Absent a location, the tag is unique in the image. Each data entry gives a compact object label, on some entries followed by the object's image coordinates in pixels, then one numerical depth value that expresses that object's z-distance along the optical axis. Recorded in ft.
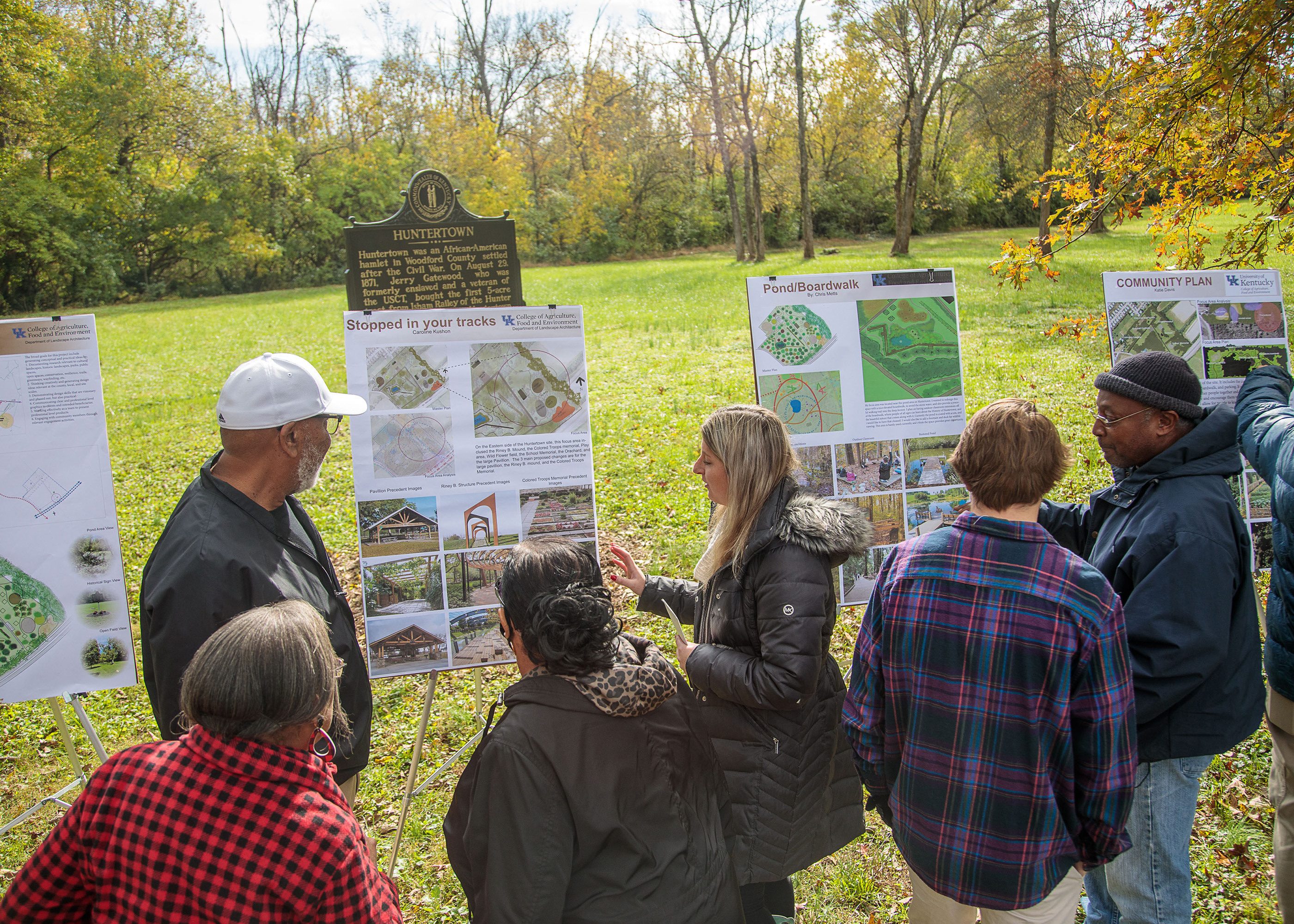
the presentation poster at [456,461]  10.87
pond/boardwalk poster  12.46
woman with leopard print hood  5.68
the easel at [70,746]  12.14
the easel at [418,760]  10.78
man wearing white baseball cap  7.24
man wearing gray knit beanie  7.22
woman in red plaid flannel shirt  5.12
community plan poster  13.08
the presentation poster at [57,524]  11.13
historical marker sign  12.60
